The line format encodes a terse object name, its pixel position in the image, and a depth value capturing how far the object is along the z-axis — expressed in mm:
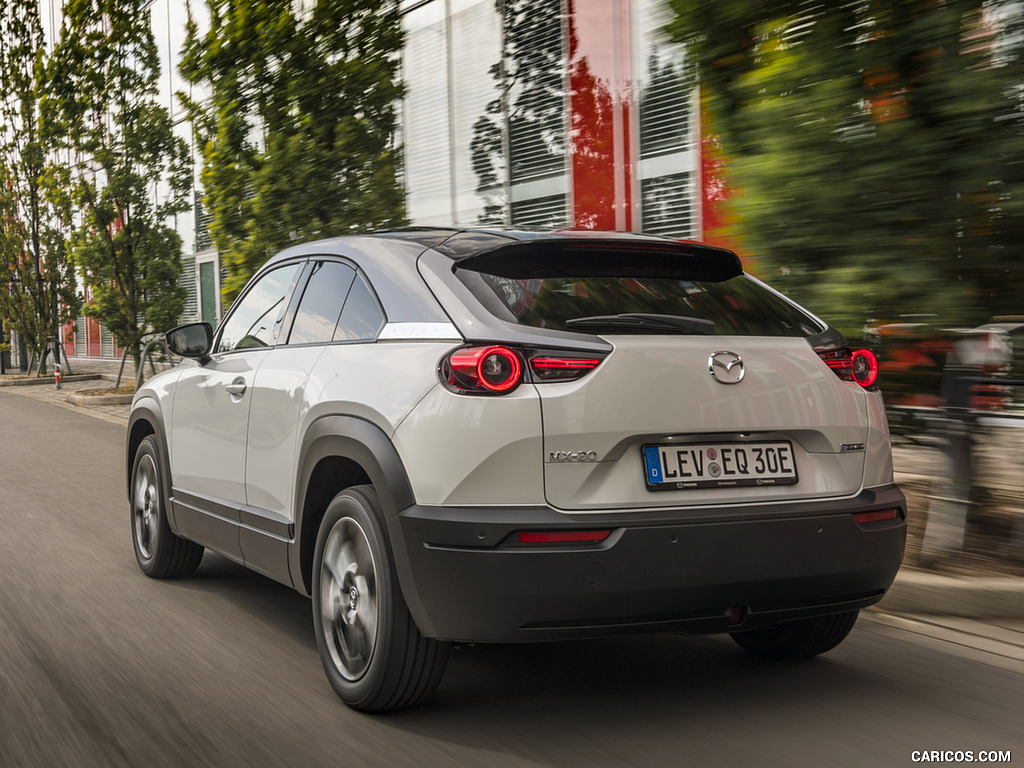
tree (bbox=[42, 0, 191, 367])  21609
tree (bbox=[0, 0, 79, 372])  29750
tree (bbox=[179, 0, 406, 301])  12344
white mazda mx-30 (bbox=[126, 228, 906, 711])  3541
